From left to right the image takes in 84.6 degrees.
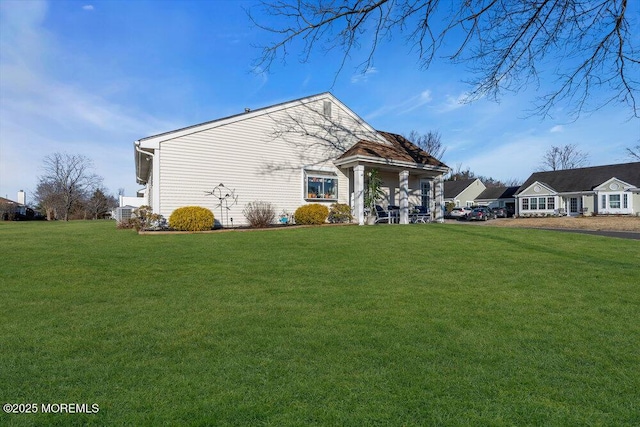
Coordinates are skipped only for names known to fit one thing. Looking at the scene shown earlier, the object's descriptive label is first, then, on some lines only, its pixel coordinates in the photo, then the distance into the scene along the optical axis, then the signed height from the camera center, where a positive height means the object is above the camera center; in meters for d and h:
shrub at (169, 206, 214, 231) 12.43 +0.05
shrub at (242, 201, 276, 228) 14.17 +0.25
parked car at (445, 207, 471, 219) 39.10 +0.66
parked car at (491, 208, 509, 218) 42.48 +0.79
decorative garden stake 14.16 +0.96
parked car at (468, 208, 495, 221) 35.59 +0.38
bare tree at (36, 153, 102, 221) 44.31 +5.02
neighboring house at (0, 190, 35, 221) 37.19 +1.11
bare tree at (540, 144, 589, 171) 57.72 +10.17
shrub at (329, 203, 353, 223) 15.85 +0.29
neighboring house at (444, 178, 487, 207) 55.44 +4.31
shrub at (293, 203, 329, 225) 15.03 +0.21
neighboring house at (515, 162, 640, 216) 35.22 +2.84
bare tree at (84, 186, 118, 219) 46.50 +2.26
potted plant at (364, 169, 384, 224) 16.23 +1.29
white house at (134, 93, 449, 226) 13.45 +2.56
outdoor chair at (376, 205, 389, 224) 16.97 +0.26
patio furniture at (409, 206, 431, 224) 18.03 +0.20
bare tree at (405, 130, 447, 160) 43.38 +9.68
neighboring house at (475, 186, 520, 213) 50.06 +3.06
